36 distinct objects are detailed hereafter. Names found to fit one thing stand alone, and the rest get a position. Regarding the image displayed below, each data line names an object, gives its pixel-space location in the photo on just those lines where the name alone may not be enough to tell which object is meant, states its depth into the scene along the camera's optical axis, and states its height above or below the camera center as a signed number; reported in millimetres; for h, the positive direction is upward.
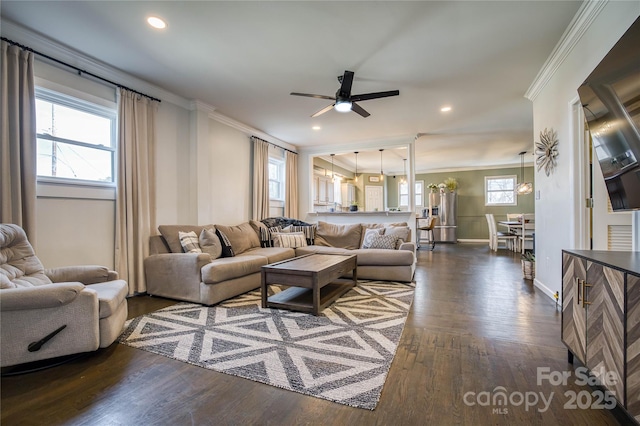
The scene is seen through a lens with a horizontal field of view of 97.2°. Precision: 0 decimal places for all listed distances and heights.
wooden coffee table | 2816 -725
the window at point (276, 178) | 6453 +760
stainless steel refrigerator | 9617 -78
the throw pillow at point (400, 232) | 4652 -352
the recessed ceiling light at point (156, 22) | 2439 +1676
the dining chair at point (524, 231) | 6852 -541
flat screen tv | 1490 +571
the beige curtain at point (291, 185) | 6617 +616
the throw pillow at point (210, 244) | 3727 -431
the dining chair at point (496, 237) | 7633 -732
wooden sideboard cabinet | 1173 -536
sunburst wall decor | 3201 +718
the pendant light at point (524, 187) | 8156 +682
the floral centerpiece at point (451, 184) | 9750 +921
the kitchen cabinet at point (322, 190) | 7947 +618
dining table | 6933 -520
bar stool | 8211 -611
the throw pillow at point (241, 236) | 4188 -396
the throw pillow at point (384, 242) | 4508 -500
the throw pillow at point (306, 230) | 5285 -353
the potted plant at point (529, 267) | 4168 -837
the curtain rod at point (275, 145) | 5861 +1486
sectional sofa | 3174 -609
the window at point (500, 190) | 9656 +700
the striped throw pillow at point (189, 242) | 3549 -394
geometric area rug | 1679 -1016
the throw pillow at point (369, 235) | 4711 -417
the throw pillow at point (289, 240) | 4930 -505
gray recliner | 1728 -656
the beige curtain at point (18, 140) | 2434 +639
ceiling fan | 3217 +1360
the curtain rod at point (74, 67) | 2543 +1531
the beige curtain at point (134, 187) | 3355 +312
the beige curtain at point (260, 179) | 5609 +648
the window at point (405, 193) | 10680 +678
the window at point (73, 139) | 2859 +805
